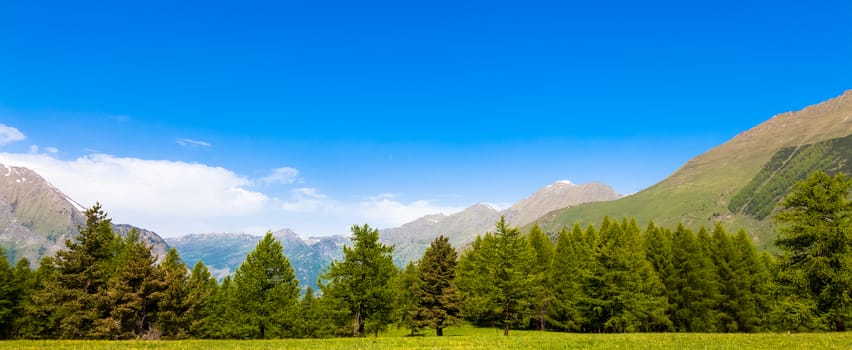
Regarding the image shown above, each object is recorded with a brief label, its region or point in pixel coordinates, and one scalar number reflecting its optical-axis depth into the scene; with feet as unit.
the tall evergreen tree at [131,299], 141.69
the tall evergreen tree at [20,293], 178.29
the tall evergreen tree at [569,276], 172.62
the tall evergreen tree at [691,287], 177.68
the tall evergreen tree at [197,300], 165.37
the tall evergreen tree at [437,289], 171.83
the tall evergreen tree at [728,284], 181.37
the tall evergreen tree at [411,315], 165.01
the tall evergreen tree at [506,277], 139.33
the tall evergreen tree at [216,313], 178.45
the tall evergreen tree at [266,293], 145.38
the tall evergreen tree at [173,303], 155.43
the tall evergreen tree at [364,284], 152.35
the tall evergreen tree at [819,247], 112.27
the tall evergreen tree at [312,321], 212.39
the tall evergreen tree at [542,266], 198.29
